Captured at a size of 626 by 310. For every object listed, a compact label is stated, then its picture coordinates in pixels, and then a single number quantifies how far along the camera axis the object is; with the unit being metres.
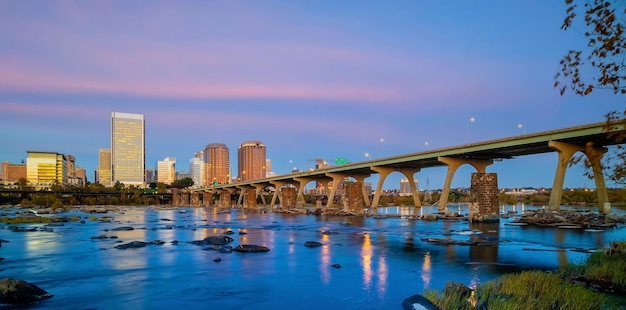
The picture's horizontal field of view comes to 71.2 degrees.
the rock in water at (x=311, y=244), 36.60
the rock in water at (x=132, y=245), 34.96
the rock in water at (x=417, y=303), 14.81
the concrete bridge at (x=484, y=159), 53.06
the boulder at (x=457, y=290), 15.66
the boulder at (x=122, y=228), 53.35
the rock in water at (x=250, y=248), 32.72
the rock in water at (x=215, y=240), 37.75
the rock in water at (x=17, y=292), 17.14
